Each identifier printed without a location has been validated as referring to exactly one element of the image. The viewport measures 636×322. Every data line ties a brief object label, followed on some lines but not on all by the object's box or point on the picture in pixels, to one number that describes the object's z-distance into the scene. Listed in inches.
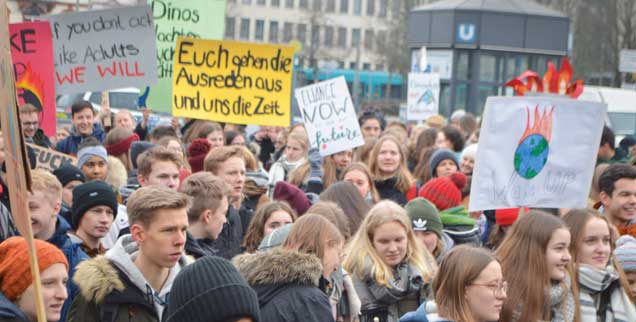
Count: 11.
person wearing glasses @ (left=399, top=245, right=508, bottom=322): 205.5
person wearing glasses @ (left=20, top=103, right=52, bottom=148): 381.1
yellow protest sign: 455.8
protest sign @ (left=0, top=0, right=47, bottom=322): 121.9
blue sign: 1275.8
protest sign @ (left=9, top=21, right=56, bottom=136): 385.4
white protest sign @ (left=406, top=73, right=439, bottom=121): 901.8
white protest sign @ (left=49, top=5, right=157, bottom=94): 422.9
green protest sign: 493.0
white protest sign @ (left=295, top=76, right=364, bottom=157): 470.9
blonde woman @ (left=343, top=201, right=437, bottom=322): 255.6
